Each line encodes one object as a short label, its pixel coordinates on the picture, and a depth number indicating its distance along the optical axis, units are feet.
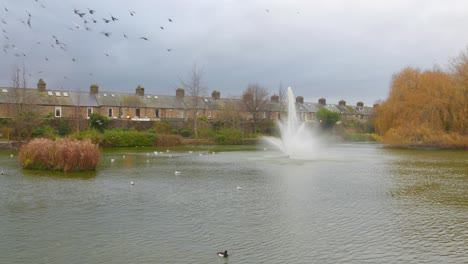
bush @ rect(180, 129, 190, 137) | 242.99
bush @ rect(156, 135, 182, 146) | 202.28
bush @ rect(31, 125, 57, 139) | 181.02
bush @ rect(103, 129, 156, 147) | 189.88
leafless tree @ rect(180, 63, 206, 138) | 247.09
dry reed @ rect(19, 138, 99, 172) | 86.43
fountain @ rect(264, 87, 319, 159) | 143.68
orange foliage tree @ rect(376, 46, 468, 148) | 174.70
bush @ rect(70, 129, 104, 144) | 173.19
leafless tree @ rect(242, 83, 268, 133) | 288.92
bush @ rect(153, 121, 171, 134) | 227.81
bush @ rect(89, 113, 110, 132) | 222.30
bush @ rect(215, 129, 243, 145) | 220.84
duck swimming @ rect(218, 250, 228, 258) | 33.42
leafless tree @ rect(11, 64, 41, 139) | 176.55
